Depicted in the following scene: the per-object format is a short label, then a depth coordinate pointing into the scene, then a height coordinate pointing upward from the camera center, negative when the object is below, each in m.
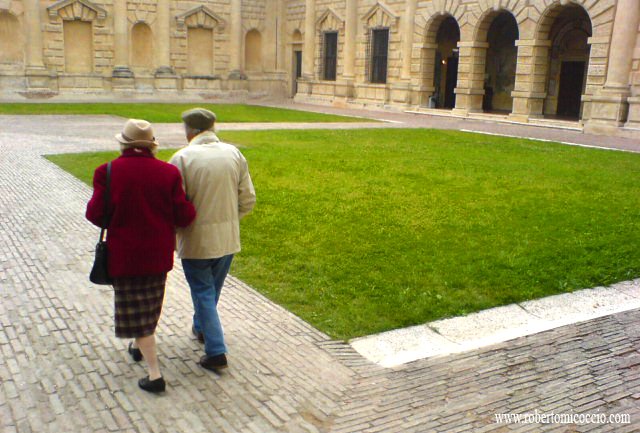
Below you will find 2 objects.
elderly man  4.79 -1.05
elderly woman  4.35 -1.07
